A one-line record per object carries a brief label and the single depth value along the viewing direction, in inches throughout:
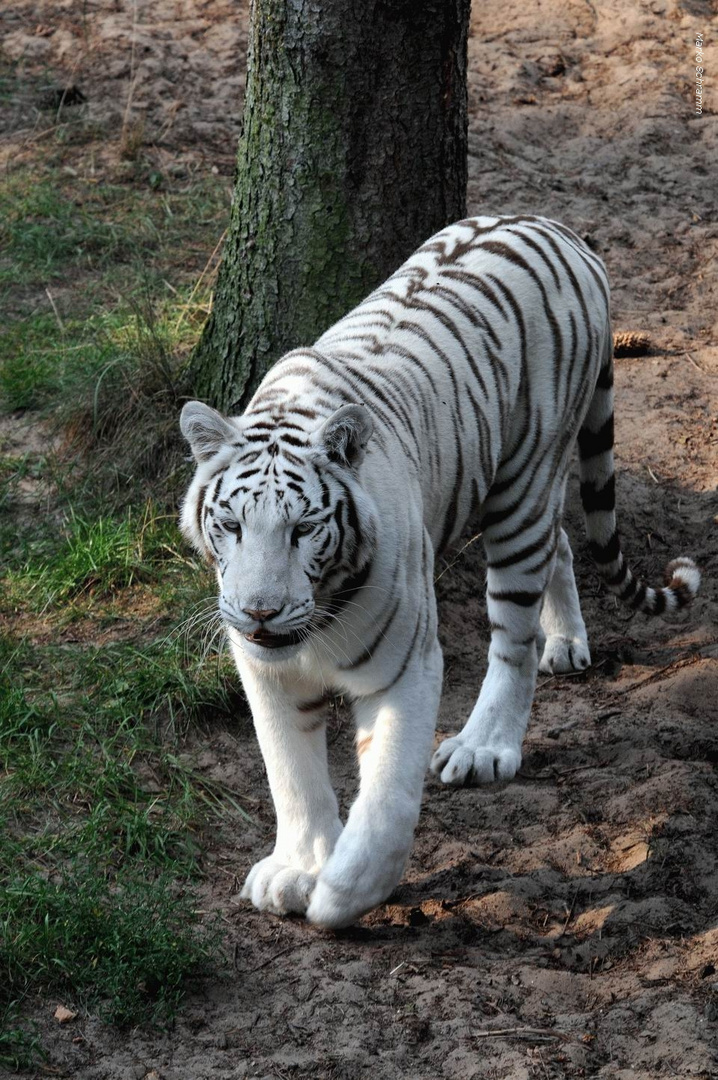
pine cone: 513.7
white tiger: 240.5
